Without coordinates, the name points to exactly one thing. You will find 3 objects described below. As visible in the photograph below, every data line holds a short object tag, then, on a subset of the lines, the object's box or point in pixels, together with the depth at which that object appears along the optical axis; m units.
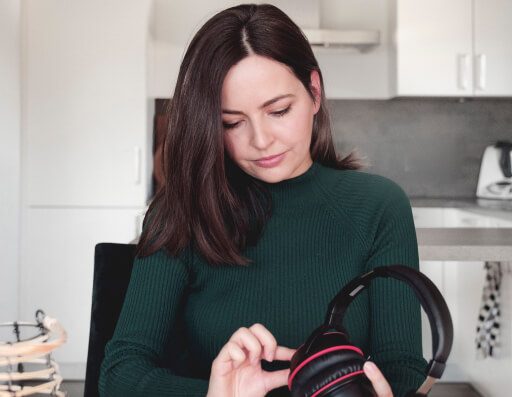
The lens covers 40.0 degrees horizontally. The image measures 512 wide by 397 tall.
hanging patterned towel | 2.79
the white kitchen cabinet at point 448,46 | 3.71
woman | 1.10
